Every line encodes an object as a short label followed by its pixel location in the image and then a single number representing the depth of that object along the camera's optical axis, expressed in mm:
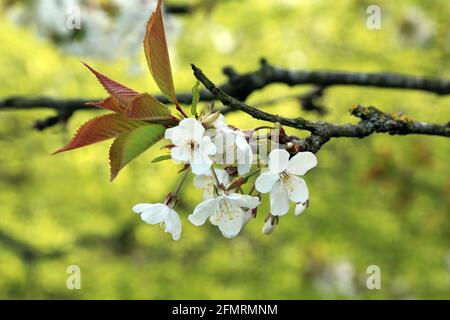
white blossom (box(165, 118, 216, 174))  499
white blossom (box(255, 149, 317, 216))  512
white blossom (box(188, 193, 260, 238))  515
